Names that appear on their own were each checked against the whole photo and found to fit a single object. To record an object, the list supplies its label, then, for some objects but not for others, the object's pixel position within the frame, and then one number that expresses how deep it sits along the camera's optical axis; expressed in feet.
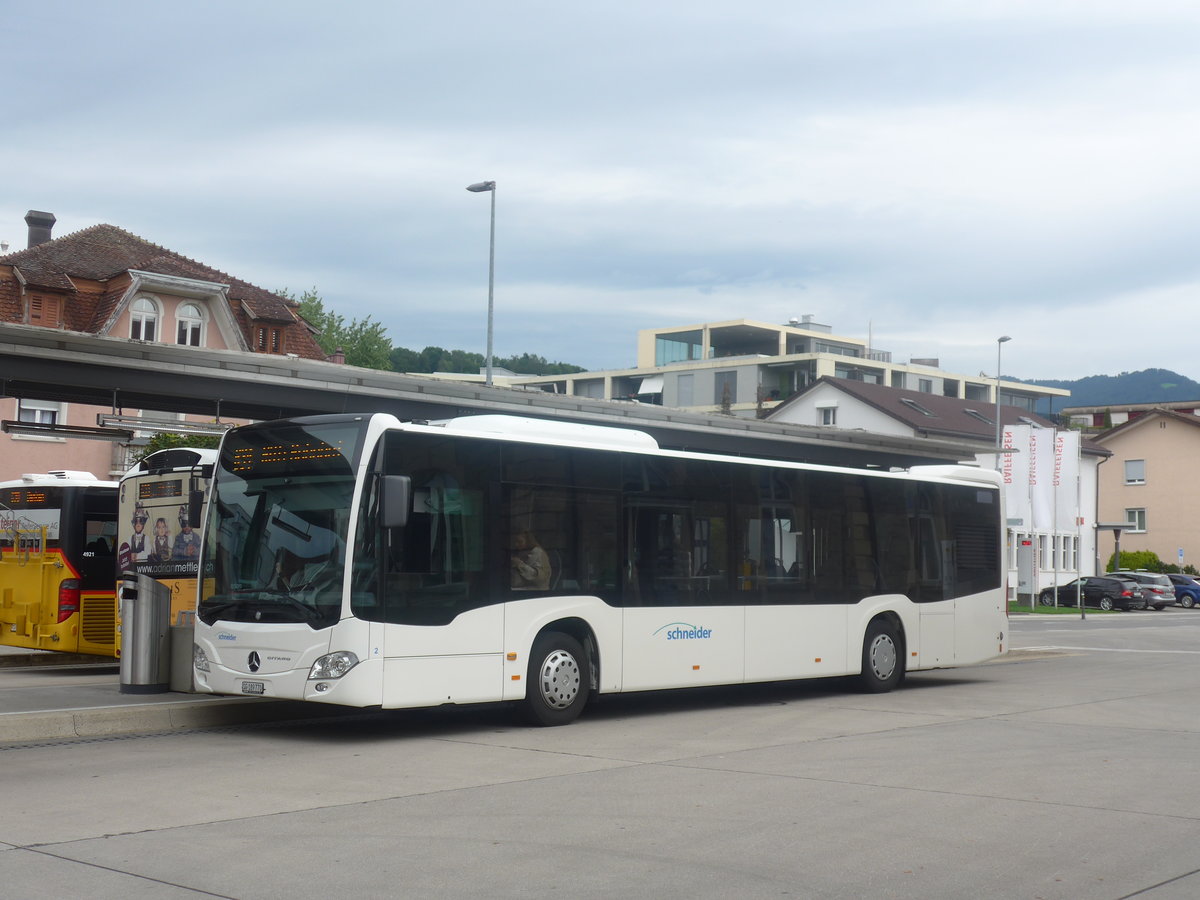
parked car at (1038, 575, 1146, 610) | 196.24
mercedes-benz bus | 40.06
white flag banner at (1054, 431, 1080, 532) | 115.14
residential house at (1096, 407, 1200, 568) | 272.92
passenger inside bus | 43.75
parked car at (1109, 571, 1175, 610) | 199.62
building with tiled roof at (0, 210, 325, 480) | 152.46
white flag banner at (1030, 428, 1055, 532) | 113.29
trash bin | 48.32
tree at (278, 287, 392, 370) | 258.57
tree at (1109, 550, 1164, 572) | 250.98
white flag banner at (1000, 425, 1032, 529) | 110.93
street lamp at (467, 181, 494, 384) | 111.34
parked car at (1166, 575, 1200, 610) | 215.92
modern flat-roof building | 332.19
